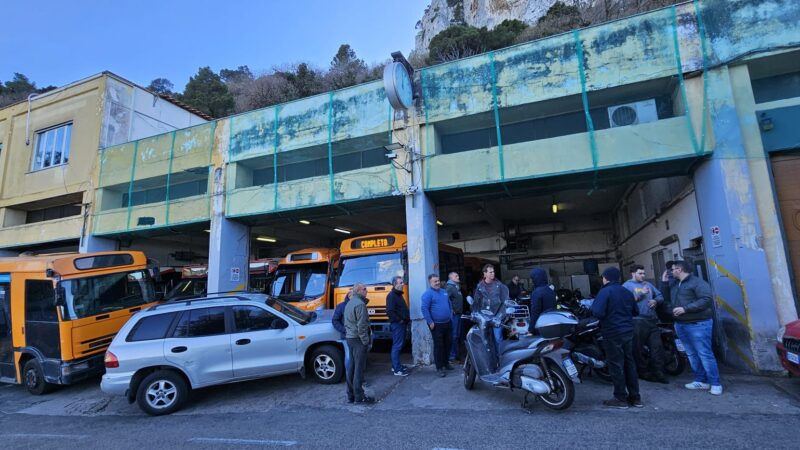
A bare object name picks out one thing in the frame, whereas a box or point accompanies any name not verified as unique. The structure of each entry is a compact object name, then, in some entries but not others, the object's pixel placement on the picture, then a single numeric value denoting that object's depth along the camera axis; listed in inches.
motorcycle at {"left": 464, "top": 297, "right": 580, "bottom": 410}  193.6
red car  199.8
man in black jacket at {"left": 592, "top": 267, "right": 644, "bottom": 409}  191.0
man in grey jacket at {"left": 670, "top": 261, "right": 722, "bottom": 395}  211.9
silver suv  245.1
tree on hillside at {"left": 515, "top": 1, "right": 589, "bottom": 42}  967.0
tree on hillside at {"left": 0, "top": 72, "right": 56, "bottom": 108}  1421.9
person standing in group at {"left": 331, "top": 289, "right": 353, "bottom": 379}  239.8
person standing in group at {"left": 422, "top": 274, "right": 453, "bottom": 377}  279.9
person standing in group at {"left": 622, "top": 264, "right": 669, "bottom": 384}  240.2
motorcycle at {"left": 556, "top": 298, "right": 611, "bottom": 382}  231.5
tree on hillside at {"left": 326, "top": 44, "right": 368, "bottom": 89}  1133.8
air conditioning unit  335.6
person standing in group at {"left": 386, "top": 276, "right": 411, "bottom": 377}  287.9
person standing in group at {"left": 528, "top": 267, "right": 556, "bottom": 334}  237.1
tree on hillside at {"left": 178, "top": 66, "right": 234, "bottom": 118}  1239.5
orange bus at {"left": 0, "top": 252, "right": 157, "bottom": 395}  300.8
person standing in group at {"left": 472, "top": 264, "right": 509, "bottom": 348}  295.7
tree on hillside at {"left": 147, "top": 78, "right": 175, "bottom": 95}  2122.9
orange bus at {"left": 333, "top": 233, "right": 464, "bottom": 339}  354.6
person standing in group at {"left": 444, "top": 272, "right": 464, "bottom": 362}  314.2
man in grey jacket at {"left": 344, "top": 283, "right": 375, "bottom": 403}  232.4
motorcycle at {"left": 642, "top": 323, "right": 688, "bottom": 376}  248.7
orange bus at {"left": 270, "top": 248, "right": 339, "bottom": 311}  420.8
